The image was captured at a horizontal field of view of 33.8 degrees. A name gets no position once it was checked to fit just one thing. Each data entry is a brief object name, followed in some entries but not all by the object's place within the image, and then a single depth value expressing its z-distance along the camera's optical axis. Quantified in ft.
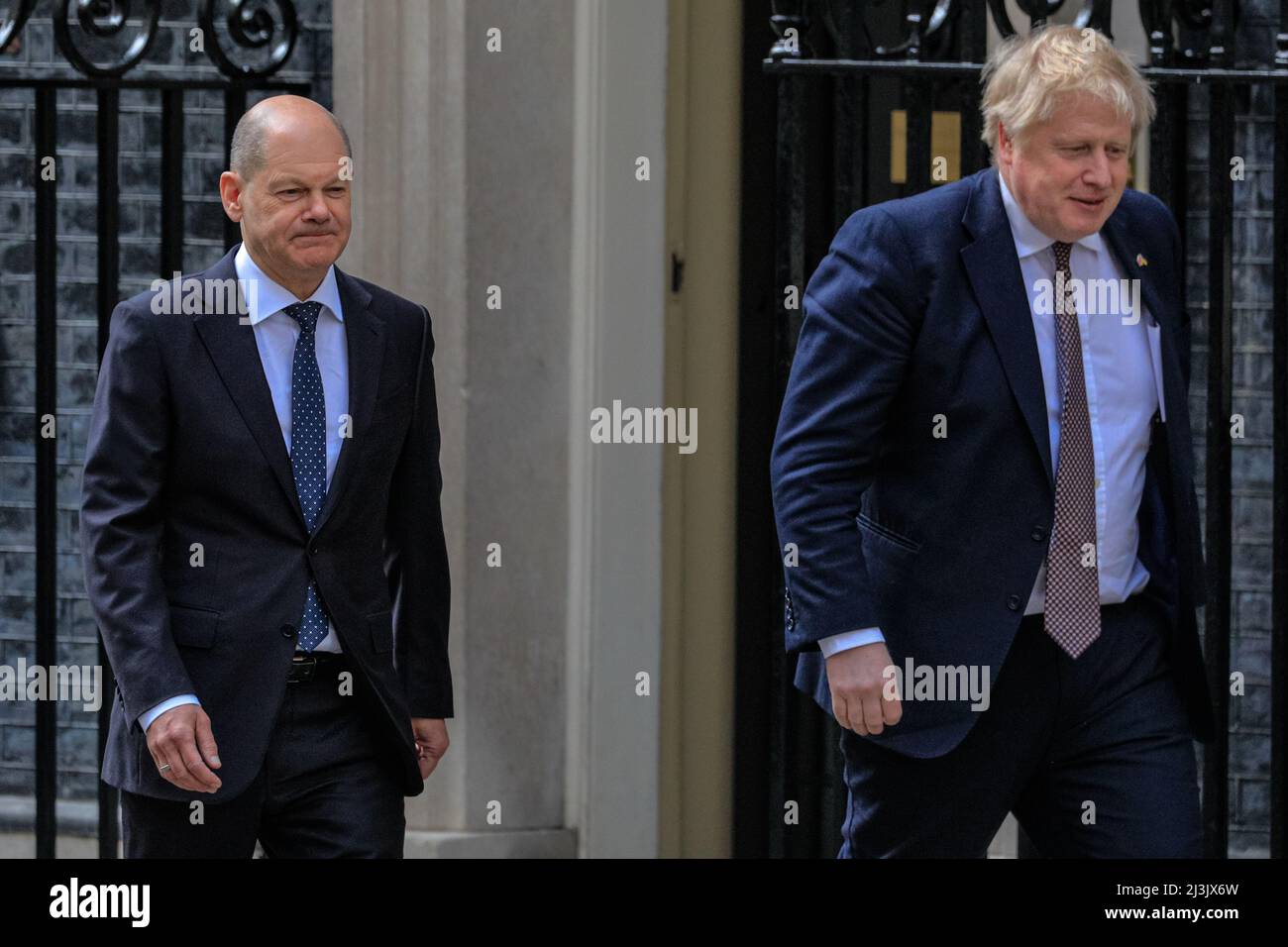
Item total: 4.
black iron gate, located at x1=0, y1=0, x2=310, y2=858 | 15.71
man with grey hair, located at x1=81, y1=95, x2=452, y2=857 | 11.38
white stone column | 16.97
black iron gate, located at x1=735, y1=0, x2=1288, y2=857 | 15.37
